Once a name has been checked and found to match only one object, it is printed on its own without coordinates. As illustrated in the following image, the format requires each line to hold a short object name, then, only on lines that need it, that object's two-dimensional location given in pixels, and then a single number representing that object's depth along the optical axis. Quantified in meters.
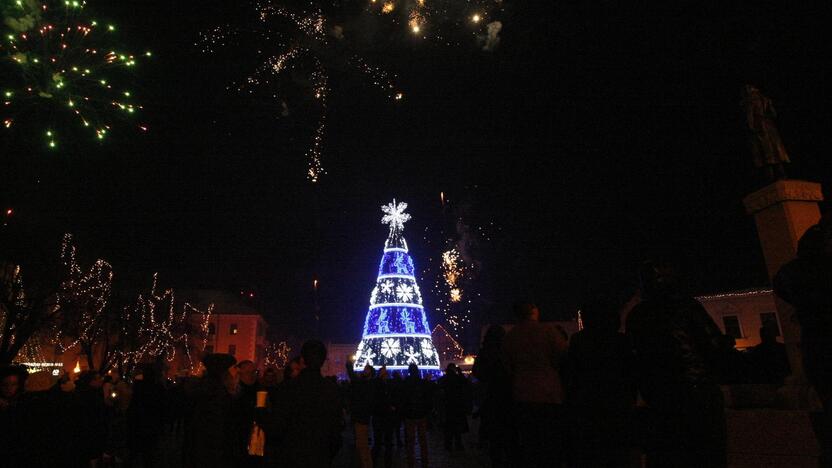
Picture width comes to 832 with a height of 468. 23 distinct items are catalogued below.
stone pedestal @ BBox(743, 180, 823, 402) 8.34
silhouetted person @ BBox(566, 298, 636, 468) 3.90
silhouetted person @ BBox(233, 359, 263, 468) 5.40
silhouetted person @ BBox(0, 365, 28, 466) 4.00
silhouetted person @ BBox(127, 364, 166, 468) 8.12
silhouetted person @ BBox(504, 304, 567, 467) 4.58
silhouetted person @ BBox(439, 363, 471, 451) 11.65
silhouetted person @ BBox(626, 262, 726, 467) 2.99
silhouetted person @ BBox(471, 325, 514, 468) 5.75
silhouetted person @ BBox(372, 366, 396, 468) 9.65
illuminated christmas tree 21.55
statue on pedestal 9.04
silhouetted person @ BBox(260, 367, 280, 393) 6.58
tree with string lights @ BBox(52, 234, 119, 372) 23.42
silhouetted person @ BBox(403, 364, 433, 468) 9.37
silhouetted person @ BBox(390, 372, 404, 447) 9.66
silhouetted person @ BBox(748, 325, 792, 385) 8.52
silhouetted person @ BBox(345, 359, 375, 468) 8.45
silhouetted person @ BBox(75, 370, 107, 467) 4.51
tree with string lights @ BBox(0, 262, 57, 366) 18.66
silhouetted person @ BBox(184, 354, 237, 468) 4.96
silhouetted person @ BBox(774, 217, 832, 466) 2.92
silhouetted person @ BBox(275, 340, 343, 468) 3.77
